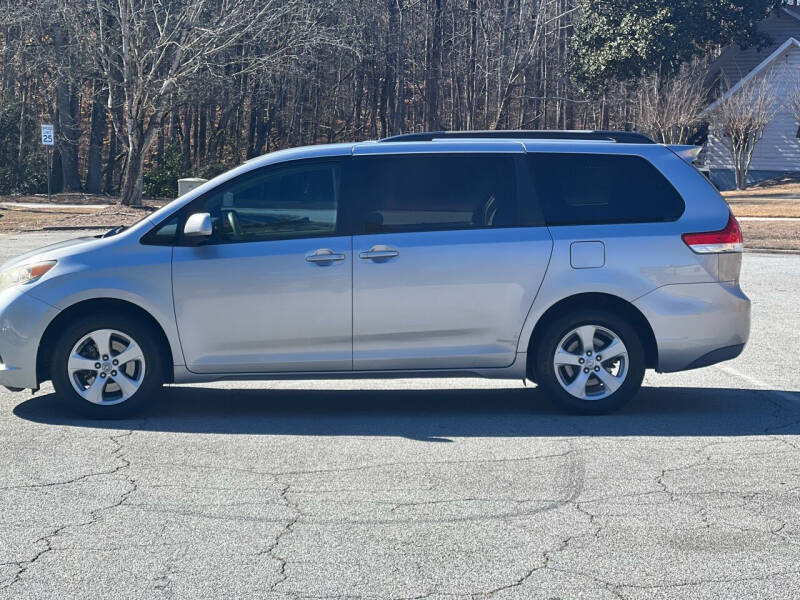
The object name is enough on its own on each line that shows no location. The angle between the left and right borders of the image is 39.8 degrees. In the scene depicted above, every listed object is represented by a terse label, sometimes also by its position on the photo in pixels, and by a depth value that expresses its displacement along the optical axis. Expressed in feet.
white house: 152.46
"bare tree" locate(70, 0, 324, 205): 107.86
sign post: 116.47
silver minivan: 24.63
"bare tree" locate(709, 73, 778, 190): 145.79
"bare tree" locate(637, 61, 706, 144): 148.05
